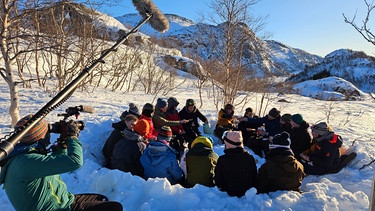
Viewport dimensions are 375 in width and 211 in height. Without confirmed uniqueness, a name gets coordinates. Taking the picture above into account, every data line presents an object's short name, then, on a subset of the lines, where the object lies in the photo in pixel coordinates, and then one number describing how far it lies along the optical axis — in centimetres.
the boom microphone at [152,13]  330
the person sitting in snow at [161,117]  648
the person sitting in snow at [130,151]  443
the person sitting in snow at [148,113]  586
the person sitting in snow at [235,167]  362
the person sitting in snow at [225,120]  730
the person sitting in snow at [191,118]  712
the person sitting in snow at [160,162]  424
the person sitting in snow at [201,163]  404
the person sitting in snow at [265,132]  656
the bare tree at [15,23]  613
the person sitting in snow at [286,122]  625
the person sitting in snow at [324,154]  508
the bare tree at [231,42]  1112
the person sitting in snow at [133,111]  575
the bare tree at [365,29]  451
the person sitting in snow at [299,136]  591
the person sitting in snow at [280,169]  359
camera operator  196
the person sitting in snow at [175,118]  691
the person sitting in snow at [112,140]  531
